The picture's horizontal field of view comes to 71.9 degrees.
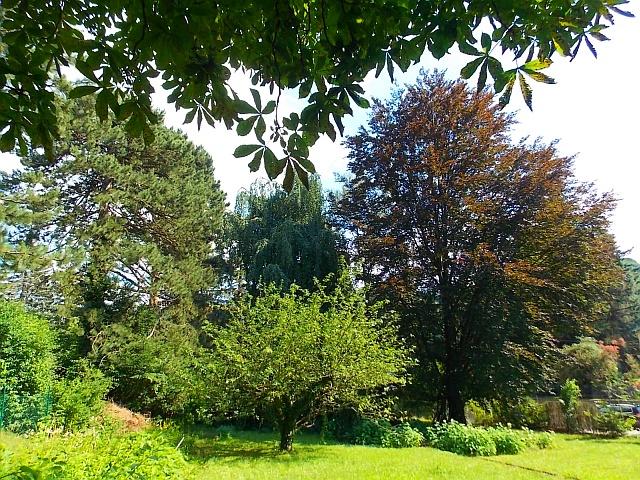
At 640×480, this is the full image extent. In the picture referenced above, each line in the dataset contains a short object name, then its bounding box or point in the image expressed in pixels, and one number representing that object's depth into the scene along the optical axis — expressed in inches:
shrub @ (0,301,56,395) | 419.5
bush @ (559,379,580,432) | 634.8
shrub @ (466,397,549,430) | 651.5
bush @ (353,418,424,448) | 461.1
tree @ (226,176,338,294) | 644.1
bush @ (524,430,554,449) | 460.9
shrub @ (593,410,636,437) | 569.6
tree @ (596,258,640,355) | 1184.2
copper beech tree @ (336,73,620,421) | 545.3
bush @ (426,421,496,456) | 414.3
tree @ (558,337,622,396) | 800.1
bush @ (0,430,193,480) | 139.8
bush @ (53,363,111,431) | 425.1
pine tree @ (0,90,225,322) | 563.5
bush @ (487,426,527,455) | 426.9
